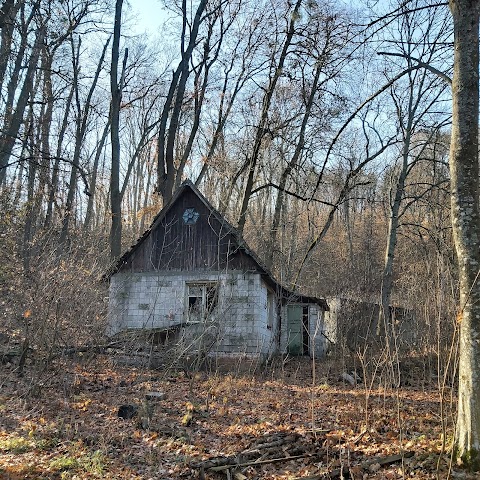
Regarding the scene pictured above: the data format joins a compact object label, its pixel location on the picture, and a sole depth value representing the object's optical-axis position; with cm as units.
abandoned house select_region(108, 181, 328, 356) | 1595
